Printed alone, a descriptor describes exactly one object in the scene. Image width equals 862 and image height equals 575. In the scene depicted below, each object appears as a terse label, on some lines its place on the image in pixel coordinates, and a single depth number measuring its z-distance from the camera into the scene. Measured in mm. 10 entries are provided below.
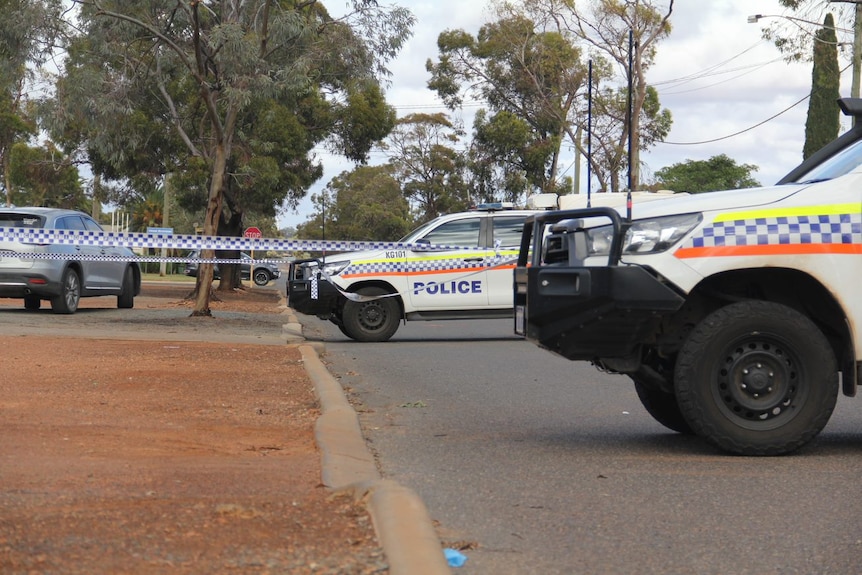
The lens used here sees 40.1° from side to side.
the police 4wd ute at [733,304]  6230
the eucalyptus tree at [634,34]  41344
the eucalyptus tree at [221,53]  18422
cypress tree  38281
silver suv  17516
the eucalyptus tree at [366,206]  72500
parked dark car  53684
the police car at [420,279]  16109
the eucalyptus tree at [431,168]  59066
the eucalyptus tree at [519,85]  46500
